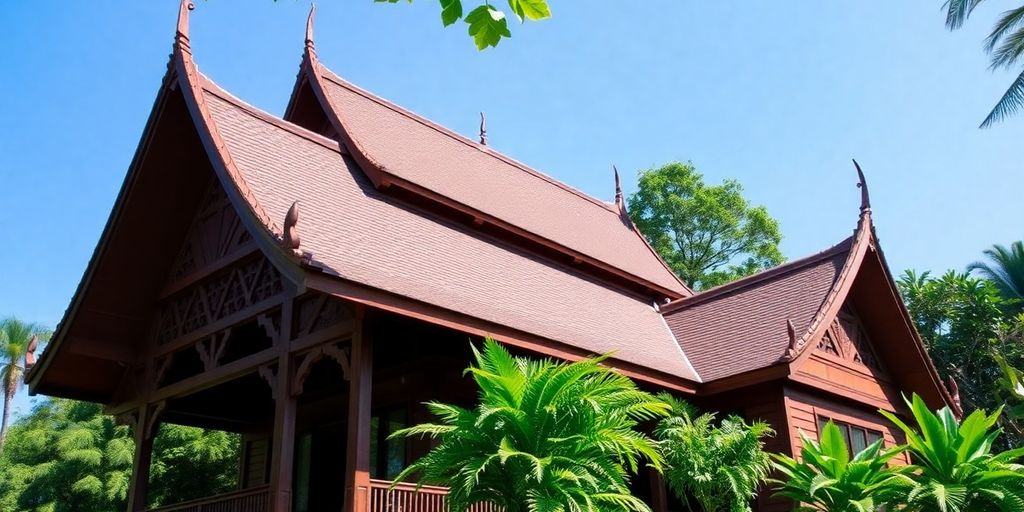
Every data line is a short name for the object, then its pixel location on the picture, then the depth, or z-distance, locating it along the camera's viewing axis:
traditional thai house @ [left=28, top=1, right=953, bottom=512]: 9.34
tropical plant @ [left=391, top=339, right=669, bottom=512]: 7.05
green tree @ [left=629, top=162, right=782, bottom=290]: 34.78
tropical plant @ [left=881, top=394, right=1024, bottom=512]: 9.60
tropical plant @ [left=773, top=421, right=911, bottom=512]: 9.96
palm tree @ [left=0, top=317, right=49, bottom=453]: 38.77
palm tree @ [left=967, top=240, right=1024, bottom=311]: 37.94
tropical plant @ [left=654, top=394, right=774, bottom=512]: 10.04
